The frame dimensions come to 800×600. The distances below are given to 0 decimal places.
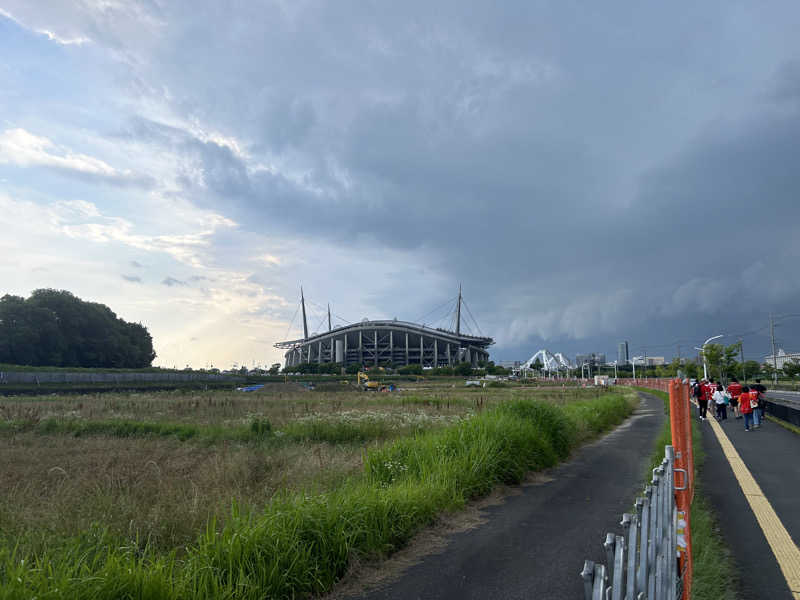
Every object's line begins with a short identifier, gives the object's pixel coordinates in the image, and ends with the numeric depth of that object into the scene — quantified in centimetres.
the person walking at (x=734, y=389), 2062
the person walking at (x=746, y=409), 1791
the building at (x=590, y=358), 10004
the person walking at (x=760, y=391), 1861
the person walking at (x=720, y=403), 2161
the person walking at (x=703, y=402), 2208
